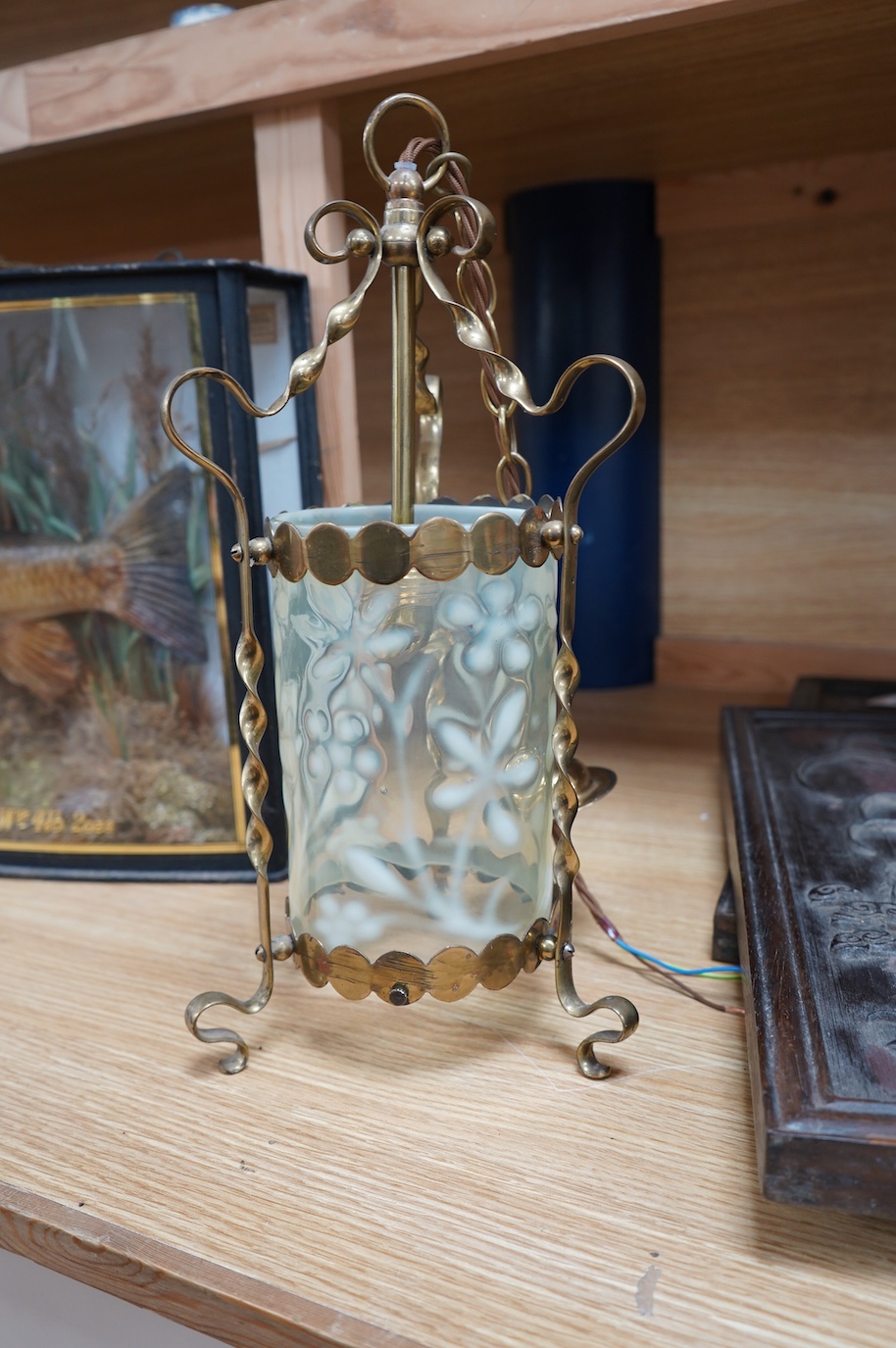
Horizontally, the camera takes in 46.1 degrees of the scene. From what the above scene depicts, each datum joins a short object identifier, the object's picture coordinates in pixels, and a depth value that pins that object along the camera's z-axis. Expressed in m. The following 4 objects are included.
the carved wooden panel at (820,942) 0.32
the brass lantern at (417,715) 0.42
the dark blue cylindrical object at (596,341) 0.91
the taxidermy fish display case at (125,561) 0.57
